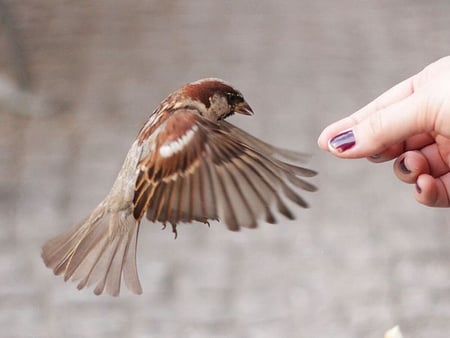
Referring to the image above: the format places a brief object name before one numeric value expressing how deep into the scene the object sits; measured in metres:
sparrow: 1.03
